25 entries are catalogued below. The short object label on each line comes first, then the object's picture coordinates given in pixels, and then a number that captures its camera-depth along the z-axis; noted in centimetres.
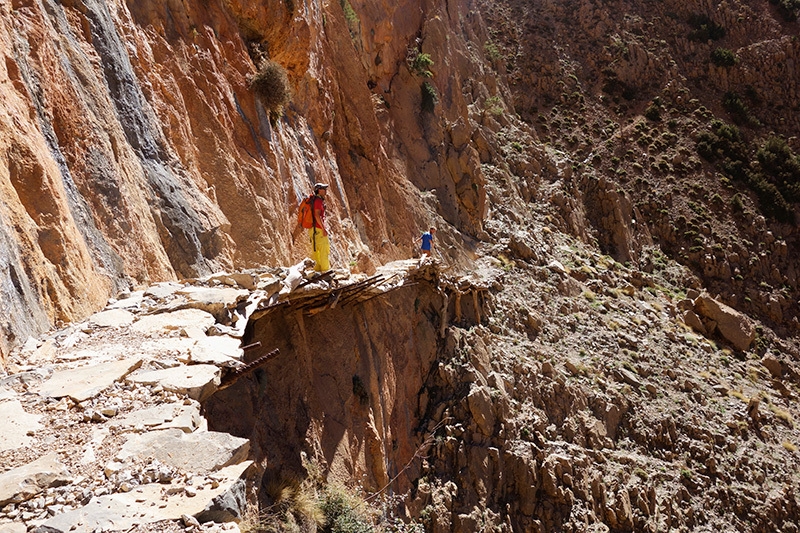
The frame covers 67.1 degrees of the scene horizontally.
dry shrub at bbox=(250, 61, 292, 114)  1275
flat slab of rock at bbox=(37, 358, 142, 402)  421
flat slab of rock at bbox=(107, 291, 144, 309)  624
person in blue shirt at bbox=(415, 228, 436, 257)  1526
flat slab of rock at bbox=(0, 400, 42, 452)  362
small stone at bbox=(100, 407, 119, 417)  407
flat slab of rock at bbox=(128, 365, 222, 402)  454
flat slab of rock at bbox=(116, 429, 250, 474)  371
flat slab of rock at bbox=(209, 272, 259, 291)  718
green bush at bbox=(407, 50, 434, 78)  2239
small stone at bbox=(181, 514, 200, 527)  318
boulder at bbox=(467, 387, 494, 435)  1403
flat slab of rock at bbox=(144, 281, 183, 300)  646
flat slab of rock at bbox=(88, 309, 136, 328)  569
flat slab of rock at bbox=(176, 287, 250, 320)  620
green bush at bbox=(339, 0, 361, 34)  1908
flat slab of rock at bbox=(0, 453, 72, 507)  312
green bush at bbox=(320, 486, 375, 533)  777
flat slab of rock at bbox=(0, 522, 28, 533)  289
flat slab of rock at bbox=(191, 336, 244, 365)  512
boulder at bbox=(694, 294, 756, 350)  2234
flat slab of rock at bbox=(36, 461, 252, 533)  301
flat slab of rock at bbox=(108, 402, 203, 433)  399
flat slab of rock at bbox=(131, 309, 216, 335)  560
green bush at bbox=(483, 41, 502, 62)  3033
